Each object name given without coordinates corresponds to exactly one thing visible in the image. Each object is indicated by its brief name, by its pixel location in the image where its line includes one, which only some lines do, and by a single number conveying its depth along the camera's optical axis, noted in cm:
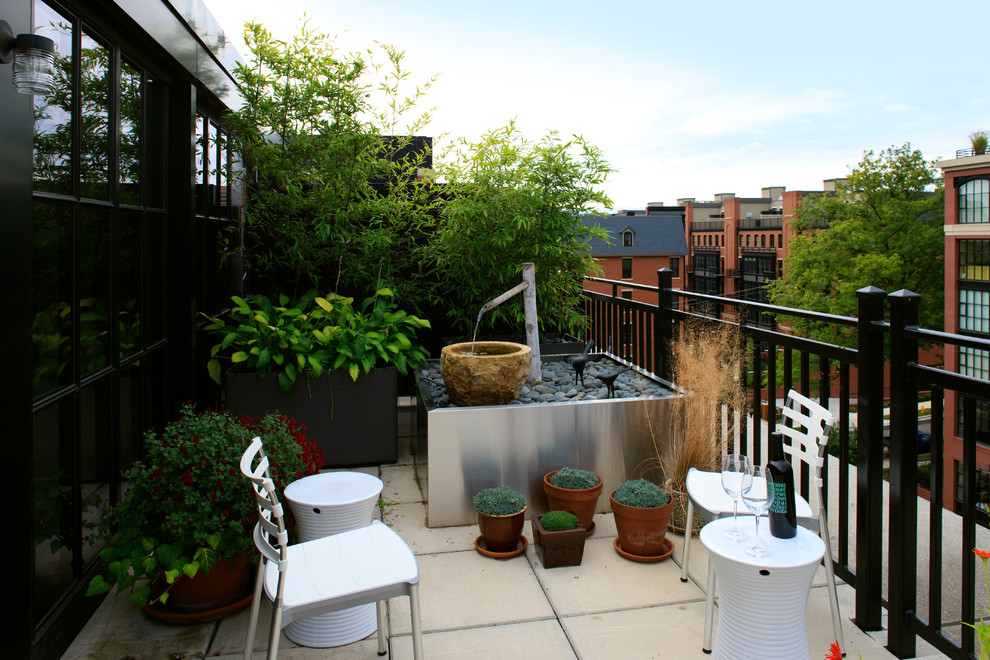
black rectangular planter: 389
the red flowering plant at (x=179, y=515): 218
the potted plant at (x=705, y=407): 312
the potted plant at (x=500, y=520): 289
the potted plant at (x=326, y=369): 382
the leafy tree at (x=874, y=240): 2681
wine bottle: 199
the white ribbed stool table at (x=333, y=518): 225
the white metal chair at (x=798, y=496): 215
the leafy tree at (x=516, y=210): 461
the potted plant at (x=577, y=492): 301
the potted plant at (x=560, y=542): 279
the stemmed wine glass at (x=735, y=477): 207
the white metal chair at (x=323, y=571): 170
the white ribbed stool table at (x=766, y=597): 188
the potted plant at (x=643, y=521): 283
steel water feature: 327
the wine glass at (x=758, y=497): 195
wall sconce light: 162
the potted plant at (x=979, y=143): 2858
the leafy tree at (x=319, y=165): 430
